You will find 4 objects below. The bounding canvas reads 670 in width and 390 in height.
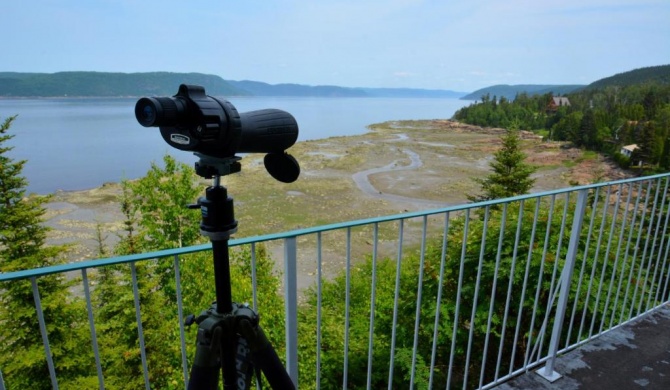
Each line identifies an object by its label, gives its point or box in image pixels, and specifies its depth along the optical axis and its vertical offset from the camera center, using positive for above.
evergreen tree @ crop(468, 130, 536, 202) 14.05 -2.54
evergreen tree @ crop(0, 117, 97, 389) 6.36 -3.53
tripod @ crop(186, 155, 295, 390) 0.90 -0.54
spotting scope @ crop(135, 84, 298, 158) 0.79 -0.06
